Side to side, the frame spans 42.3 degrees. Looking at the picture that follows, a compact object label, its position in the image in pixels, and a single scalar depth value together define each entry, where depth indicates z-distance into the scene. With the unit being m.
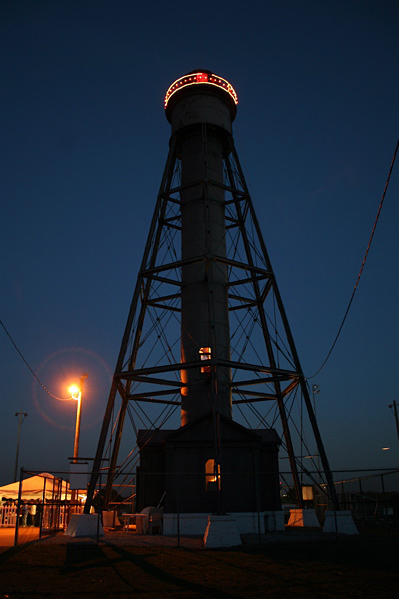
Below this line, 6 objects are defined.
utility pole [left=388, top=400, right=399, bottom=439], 49.28
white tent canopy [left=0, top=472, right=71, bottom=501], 33.09
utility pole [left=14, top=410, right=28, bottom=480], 64.81
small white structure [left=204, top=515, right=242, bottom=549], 16.84
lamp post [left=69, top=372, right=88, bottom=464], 30.25
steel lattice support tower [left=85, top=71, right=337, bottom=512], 24.80
